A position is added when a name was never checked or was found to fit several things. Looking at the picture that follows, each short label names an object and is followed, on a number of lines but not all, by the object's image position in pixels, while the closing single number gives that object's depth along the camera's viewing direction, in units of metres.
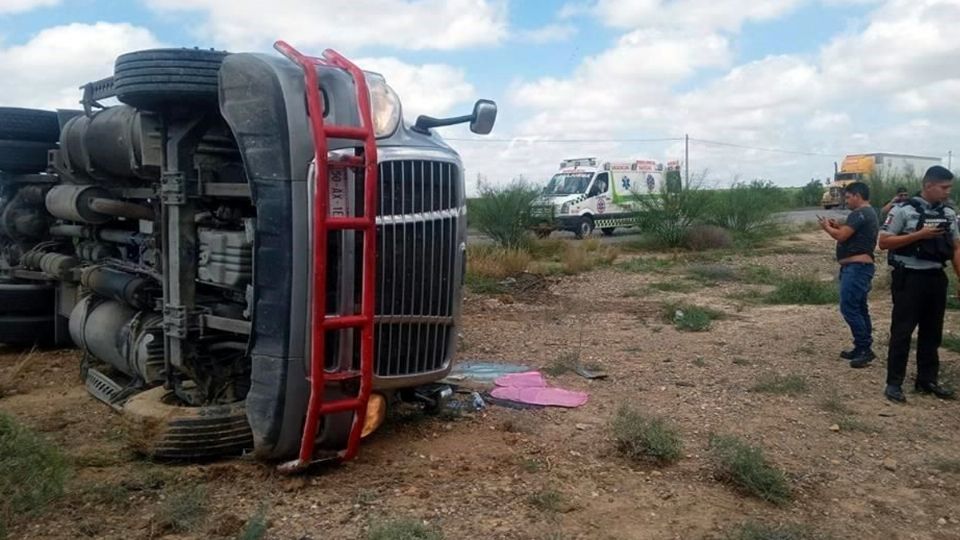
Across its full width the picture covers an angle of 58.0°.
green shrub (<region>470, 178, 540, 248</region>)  18.98
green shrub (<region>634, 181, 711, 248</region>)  21.20
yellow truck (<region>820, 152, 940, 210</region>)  46.94
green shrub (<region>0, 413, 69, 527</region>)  3.73
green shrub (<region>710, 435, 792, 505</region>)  4.21
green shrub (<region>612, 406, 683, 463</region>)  4.66
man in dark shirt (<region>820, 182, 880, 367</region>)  7.54
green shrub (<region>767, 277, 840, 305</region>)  11.41
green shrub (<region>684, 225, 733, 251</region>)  21.00
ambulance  25.25
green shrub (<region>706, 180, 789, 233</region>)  23.27
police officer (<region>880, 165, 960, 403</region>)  6.36
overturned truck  3.91
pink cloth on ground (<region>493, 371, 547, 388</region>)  6.42
